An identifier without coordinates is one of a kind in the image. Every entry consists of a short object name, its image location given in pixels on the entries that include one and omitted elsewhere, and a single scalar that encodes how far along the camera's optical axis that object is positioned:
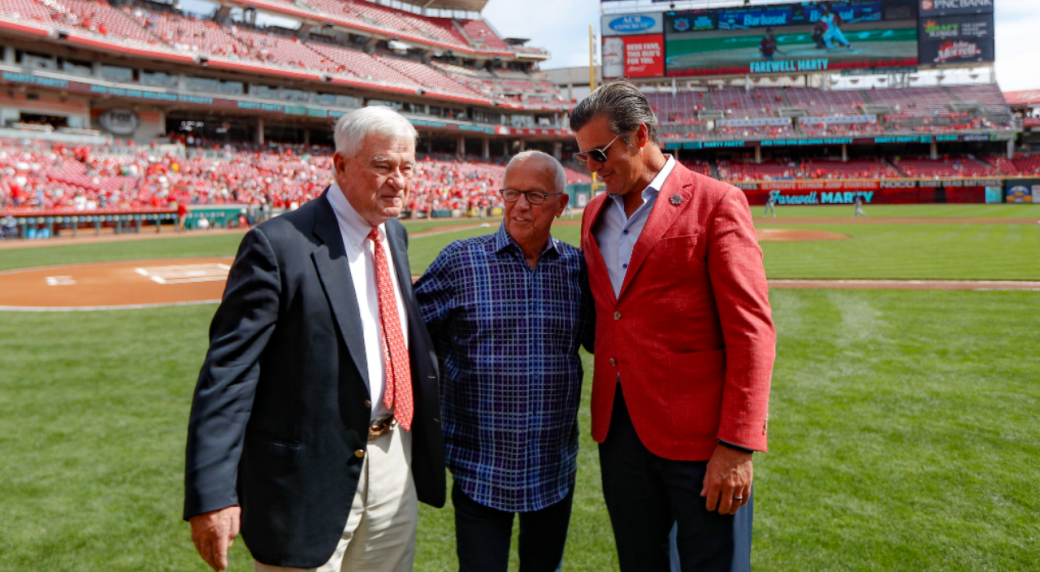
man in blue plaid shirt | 2.69
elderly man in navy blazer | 2.06
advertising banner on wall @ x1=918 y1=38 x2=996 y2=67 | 53.16
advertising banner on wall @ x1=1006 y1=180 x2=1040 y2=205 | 40.81
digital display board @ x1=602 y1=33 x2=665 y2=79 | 57.19
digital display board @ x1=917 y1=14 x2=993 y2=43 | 52.44
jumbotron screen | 54.31
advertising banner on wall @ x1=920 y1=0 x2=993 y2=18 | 51.88
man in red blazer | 2.23
